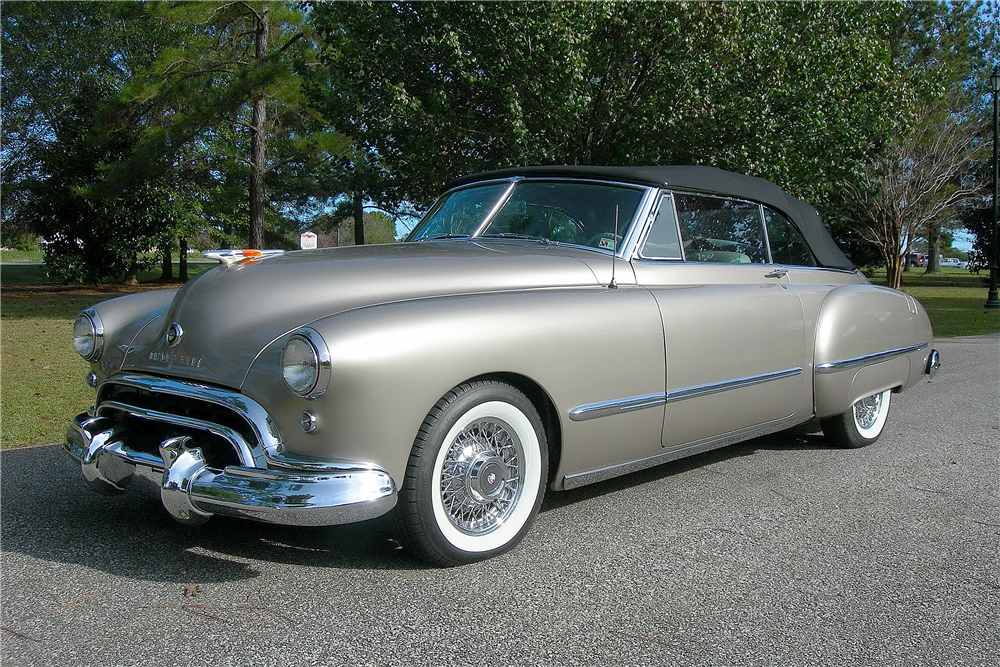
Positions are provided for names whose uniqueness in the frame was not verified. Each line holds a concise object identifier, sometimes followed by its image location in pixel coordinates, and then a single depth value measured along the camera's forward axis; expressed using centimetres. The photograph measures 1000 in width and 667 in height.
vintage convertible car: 267
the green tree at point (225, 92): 1494
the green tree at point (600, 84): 1080
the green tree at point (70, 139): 2080
